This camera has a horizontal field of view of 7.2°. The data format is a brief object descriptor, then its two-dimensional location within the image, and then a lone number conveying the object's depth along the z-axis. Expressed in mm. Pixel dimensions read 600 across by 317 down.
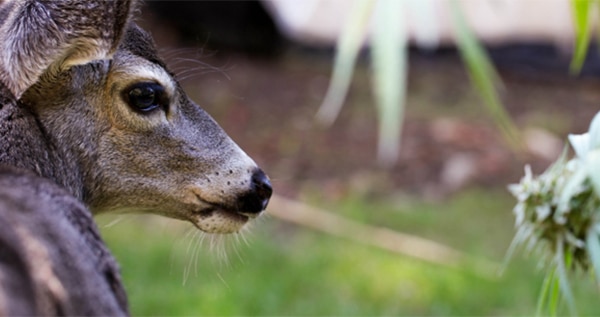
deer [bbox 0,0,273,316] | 4103
